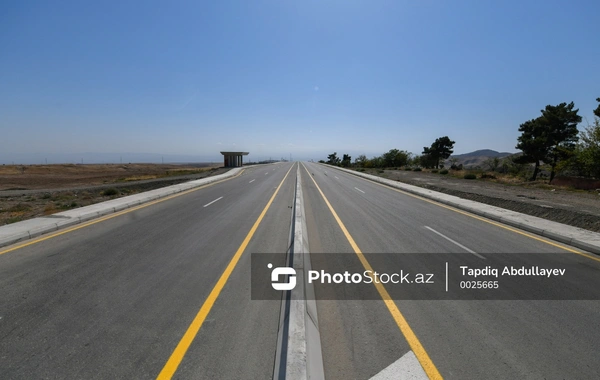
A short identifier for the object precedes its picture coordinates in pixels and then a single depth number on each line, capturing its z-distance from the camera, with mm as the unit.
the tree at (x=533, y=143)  37625
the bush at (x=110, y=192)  17422
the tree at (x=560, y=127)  35906
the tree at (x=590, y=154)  24641
